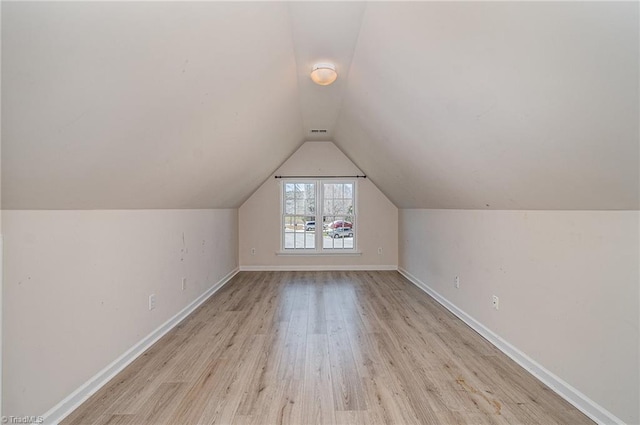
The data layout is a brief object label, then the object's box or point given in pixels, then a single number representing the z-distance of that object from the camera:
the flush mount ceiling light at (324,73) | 2.56
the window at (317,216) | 6.07
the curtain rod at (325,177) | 5.98
